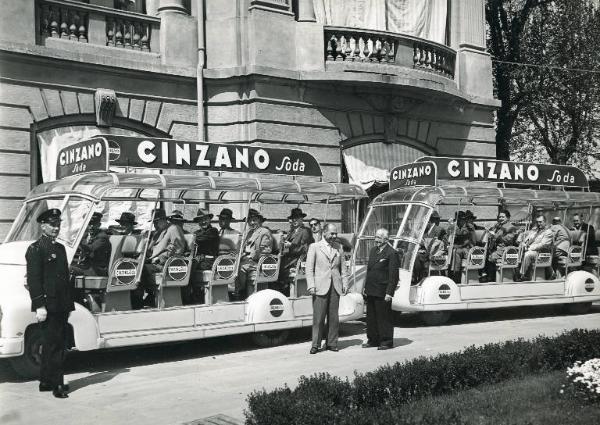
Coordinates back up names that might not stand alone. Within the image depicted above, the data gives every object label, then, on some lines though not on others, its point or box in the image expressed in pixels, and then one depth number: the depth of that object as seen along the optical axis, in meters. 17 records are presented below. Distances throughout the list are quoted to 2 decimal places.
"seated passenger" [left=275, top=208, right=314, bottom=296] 12.92
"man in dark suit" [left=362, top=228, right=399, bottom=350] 11.52
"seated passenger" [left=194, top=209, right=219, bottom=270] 12.19
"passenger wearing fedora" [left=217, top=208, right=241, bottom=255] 12.75
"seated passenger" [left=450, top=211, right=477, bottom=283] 14.82
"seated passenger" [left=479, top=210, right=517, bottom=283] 15.34
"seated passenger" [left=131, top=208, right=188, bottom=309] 11.20
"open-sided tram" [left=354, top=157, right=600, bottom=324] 14.10
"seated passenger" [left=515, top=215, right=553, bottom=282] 15.54
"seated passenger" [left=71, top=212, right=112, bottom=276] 10.52
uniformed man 8.45
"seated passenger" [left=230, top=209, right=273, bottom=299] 12.40
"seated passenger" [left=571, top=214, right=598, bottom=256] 16.44
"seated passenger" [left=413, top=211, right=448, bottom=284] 14.41
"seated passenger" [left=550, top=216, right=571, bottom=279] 15.88
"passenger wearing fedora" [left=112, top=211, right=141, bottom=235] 11.69
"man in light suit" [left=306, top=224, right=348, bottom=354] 11.40
